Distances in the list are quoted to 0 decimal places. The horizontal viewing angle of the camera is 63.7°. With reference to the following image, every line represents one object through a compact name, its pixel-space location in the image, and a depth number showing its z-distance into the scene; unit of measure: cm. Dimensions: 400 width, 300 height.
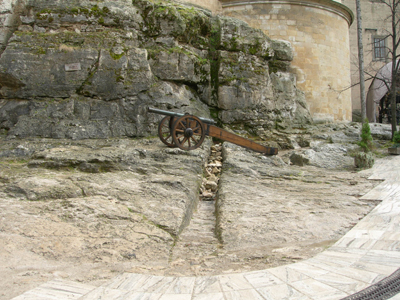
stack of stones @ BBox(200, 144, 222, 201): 584
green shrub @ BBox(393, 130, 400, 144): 993
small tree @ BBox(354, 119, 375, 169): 778
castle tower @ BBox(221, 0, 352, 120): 1192
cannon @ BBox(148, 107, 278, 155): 660
